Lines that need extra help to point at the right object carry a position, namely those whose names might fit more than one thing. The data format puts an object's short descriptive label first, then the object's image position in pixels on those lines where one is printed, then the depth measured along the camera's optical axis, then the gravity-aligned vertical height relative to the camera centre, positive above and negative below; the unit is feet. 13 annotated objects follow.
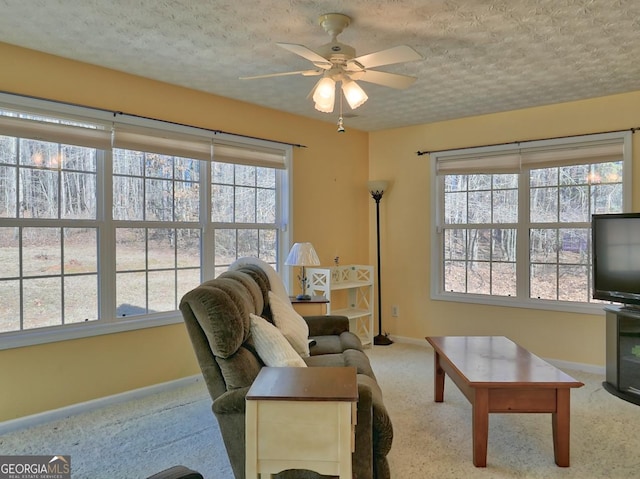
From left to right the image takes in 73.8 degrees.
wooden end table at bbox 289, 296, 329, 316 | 12.38 -2.04
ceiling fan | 6.89 +2.96
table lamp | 12.53 -0.59
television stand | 10.52 -2.92
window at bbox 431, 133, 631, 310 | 12.69 +0.73
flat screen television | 10.74 -0.52
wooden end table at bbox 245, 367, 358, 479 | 4.83 -2.22
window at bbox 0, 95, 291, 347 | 9.13 +0.48
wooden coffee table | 7.45 -2.81
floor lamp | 15.86 +0.49
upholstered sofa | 6.04 -2.03
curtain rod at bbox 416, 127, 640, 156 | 11.96 +3.07
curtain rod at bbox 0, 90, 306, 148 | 9.18 +3.00
